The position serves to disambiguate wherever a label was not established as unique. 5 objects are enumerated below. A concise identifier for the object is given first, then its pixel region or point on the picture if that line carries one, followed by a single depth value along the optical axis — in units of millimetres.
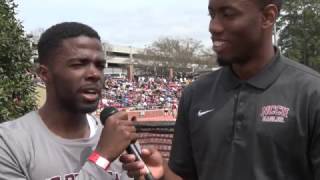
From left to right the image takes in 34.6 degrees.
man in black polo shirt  1901
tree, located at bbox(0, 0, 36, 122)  5672
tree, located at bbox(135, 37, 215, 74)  68500
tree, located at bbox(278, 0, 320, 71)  58031
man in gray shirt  2049
